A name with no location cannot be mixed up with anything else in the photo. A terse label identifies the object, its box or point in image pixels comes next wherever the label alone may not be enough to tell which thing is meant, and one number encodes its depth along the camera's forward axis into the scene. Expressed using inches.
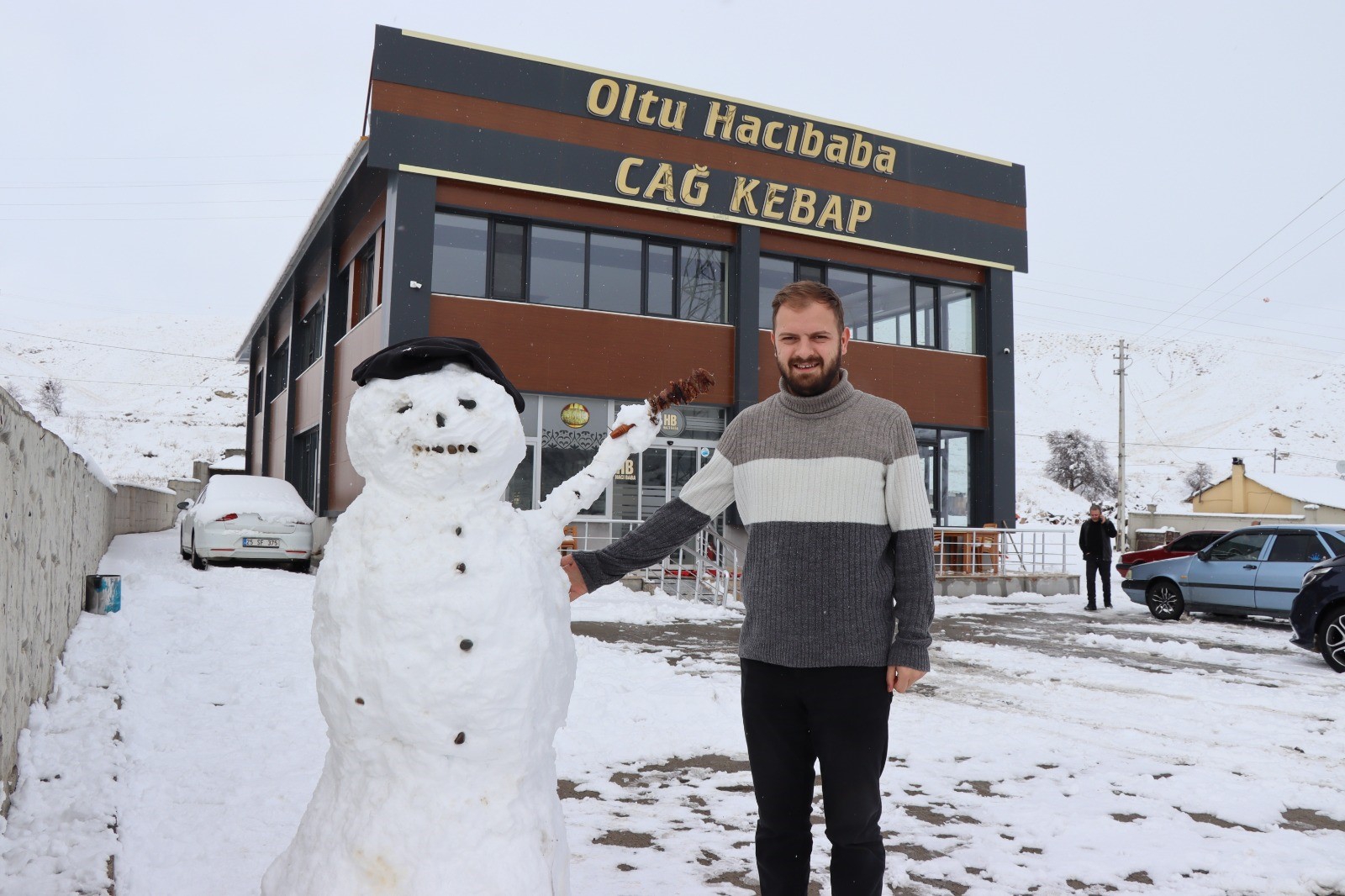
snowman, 84.7
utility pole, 1300.4
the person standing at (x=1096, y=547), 517.7
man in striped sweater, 94.4
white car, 442.9
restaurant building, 525.7
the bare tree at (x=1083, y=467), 2923.2
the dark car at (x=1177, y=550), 492.4
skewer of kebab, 104.8
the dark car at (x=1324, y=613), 313.3
